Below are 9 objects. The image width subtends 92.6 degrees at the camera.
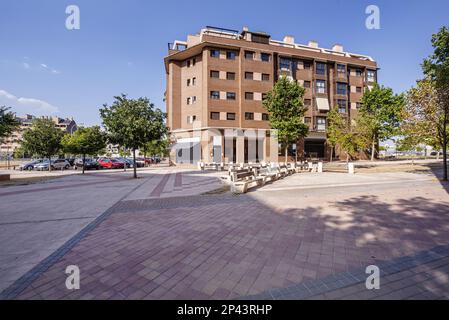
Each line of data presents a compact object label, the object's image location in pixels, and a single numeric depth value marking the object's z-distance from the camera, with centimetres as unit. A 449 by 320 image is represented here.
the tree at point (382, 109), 3522
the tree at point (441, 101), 1176
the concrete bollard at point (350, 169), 1748
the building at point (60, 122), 10671
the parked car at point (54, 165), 2928
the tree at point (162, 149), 3484
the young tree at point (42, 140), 2565
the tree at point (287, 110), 2233
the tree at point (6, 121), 1534
